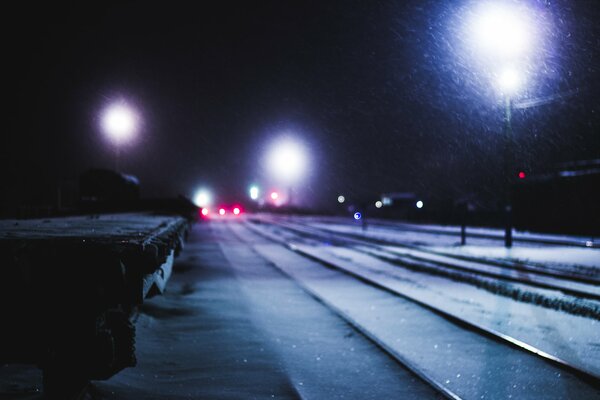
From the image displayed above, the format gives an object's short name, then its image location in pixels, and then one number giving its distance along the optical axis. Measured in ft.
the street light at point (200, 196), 242.37
